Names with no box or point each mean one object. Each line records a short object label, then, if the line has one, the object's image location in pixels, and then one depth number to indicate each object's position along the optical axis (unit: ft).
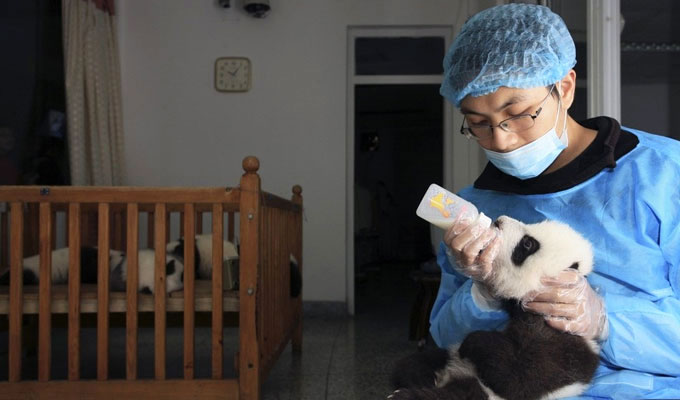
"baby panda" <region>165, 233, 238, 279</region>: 9.67
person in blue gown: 3.39
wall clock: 16.43
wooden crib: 7.72
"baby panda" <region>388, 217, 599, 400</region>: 3.08
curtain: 13.64
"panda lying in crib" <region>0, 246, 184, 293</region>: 8.45
